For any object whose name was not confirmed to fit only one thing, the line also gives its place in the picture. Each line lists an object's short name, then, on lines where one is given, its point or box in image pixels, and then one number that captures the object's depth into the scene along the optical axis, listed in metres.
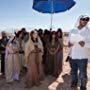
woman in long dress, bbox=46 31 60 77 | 3.97
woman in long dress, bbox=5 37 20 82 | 3.69
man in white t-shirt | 2.74
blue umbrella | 4.05
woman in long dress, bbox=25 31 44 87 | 3.43
